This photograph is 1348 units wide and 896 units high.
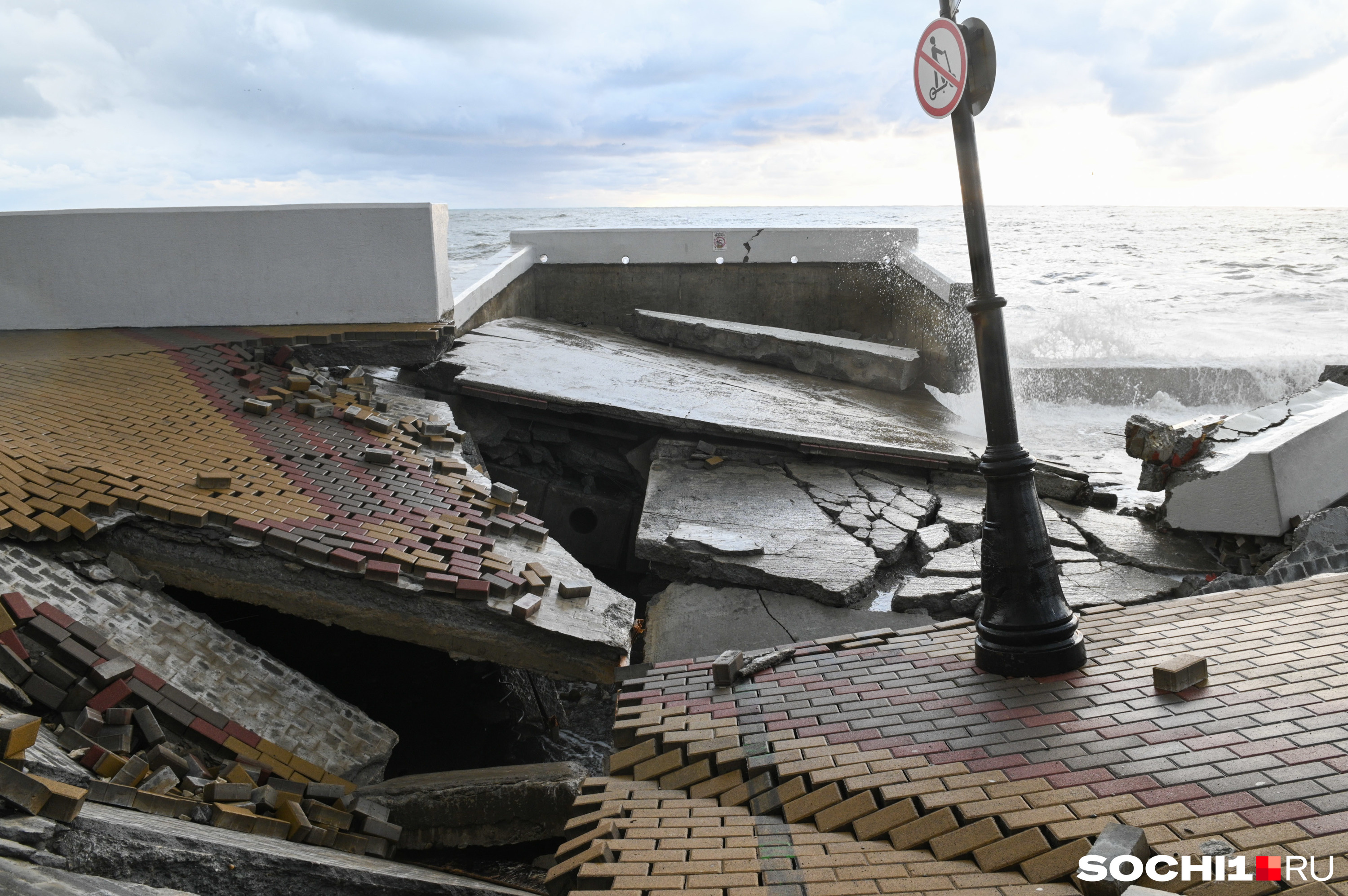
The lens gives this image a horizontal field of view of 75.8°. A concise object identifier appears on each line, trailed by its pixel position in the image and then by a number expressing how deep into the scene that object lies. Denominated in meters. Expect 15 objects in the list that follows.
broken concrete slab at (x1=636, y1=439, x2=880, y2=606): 5.03
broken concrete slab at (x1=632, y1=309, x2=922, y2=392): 9.31
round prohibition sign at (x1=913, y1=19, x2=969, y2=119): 3.31
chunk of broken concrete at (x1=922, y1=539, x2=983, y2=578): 5.14
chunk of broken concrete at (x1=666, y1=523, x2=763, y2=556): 5.23
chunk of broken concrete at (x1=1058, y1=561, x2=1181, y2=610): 4.81
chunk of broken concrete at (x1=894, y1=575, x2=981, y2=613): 4.86
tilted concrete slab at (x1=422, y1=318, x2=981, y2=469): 6.82
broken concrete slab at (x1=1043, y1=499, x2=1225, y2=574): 5.32
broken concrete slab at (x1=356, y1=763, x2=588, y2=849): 3.64
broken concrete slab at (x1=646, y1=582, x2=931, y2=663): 4.70
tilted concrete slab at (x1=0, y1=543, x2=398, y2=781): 3.71
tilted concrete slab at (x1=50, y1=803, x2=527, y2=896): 2.46
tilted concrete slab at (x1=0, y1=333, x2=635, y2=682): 4.16
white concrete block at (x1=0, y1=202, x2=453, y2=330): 6.95
